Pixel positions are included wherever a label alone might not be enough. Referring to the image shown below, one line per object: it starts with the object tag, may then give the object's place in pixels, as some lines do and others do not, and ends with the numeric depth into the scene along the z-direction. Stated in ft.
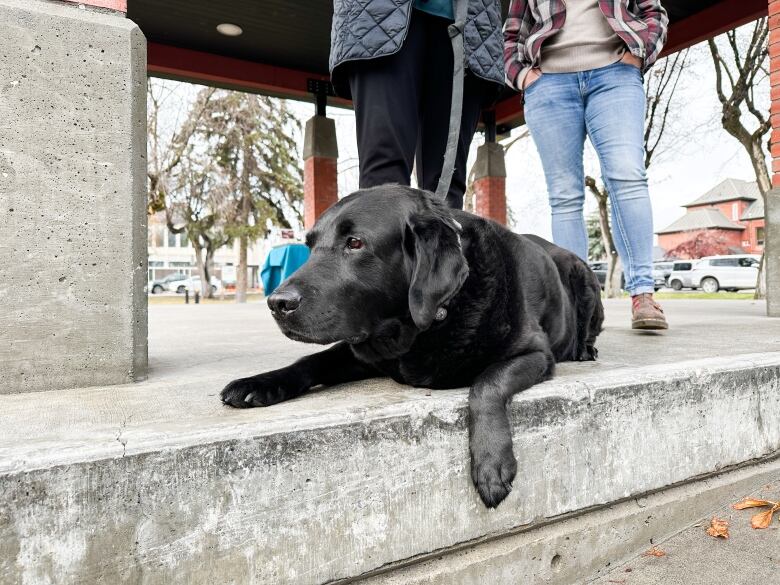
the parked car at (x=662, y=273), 111.34
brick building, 189.61
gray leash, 7.14
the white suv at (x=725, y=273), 92.02
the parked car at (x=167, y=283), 139.76
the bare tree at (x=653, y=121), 52.65
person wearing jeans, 10.21
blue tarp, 30.73
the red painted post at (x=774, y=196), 15.23
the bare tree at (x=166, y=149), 71.20
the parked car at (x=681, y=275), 102.06
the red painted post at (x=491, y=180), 40.36
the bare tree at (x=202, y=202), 75.87
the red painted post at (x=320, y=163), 34.96
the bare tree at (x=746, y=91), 41.50
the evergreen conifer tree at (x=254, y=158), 74.02
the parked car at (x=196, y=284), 95.99
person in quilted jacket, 7.83
